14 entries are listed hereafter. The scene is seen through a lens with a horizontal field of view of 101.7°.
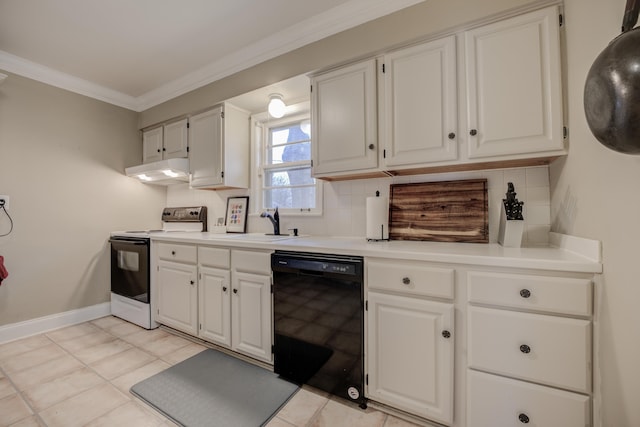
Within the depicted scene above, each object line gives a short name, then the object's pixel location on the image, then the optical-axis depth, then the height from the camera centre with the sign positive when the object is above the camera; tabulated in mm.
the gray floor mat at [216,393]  1443 -1096
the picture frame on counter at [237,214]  2854 +40
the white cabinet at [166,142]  2936 +909
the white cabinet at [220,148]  2619 +729
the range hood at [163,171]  2770 +521
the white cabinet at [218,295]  1854 -624
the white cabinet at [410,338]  1275 -632
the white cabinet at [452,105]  1377 +690
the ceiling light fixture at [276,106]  2326 +1000
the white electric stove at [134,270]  2578 -544
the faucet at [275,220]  2518 -26
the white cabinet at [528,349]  1031 -569
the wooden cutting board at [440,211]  1746 +35
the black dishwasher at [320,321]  1481 -636
